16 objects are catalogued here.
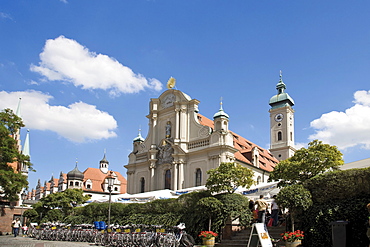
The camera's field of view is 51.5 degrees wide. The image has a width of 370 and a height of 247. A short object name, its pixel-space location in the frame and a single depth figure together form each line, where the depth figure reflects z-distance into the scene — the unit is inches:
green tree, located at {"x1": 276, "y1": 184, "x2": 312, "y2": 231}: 692.1
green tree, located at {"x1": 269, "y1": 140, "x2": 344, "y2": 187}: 1101.7
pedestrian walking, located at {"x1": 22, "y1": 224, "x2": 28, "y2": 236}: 1389.8
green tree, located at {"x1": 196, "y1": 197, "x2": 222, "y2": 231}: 840.3
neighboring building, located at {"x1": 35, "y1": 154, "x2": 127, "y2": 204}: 3366.1
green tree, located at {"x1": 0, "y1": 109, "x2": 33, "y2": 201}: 1330.0
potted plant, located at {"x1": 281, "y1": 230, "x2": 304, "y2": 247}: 643.5
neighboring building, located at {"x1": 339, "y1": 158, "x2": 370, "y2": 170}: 773.7
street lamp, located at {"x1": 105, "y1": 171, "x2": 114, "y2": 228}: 970.7
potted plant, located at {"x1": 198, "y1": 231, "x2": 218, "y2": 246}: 778.2
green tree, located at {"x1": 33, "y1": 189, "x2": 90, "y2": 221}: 1471.5
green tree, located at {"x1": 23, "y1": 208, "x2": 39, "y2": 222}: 1567.4
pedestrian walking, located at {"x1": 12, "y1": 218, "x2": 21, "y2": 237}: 1227.9
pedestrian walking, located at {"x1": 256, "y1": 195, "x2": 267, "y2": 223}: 601.3
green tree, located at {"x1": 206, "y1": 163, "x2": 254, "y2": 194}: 956.6
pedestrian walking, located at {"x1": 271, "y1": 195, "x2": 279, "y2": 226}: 834.2
